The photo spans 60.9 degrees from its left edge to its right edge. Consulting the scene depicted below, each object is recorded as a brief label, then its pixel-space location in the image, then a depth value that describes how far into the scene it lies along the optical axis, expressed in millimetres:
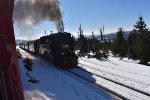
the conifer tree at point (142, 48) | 14146
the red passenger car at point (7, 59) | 1409
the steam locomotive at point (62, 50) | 10868
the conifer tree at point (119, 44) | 18466
